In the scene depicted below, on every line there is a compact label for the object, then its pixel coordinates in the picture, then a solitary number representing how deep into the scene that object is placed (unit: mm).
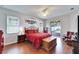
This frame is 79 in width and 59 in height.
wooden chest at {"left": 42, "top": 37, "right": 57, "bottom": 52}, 1910
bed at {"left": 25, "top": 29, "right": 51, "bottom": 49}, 1940
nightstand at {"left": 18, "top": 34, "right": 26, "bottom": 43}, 1900
